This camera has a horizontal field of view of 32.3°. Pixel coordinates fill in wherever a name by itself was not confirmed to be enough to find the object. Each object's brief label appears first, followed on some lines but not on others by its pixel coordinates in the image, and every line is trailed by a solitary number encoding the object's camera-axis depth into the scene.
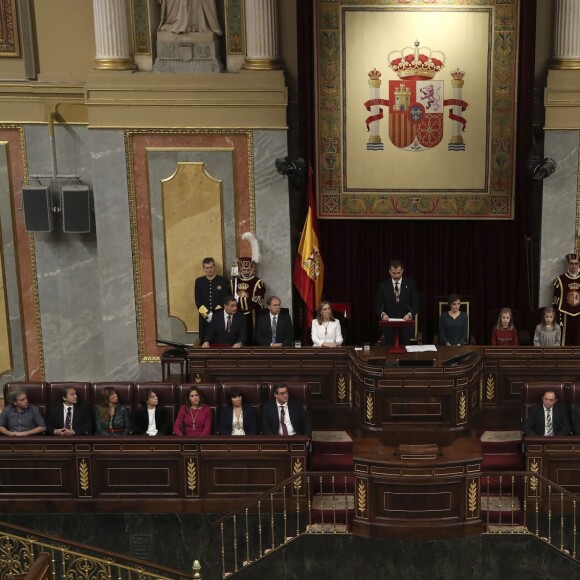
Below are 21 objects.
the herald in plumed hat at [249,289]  11.11
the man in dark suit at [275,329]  10.52
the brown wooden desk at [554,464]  8.55
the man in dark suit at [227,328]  10.64
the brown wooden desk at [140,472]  8.73
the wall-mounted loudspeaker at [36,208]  11.10
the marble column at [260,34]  10.94
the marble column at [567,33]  10.80
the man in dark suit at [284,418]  9.12
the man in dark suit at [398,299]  10.76
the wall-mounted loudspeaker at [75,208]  11.14
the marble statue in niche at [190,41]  10.97
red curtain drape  11.55
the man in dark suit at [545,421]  9.00
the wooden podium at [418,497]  8.20
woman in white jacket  10.34
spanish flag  11.25
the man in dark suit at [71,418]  9.35
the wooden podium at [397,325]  10.10
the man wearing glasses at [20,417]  9.23
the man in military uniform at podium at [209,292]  11.13
